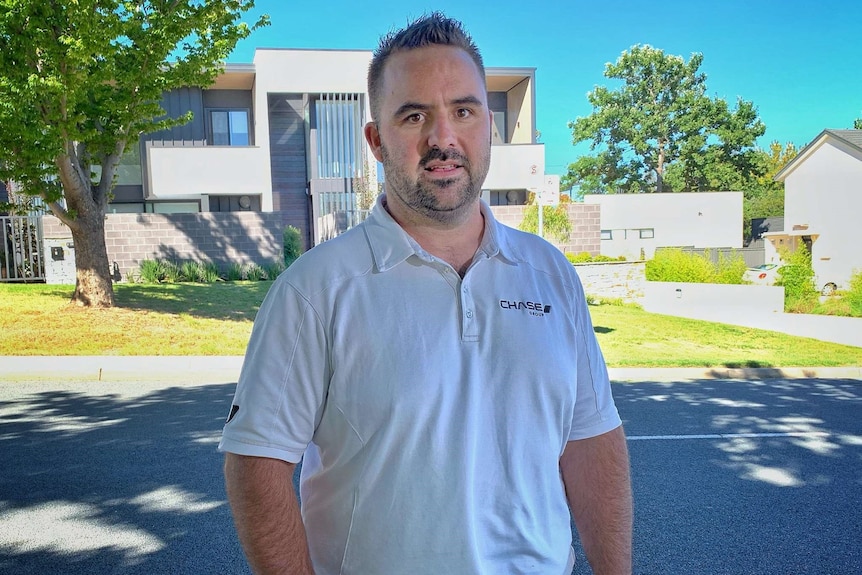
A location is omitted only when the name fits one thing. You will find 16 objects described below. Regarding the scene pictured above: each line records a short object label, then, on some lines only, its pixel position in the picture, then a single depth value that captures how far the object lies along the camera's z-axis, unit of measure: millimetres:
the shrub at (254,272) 18328
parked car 20641
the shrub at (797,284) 18828
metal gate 16703
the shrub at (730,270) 19750
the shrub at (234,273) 18266
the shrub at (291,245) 19672
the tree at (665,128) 50875
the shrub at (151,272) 17438
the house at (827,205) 27094
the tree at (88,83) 11109
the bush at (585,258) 22953
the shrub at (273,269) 18438
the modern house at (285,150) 21531
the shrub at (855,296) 17531
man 1632
